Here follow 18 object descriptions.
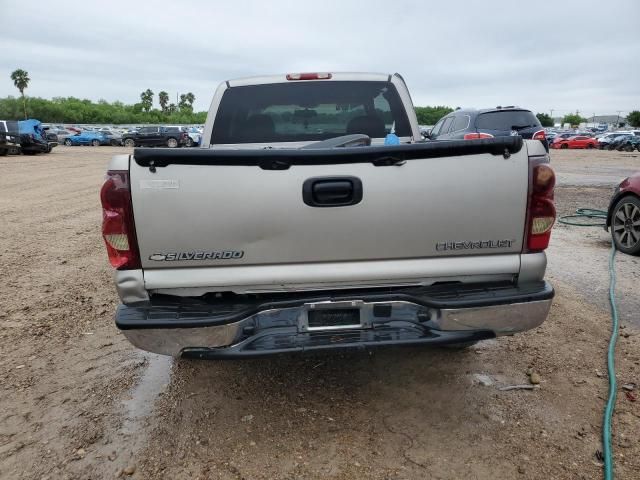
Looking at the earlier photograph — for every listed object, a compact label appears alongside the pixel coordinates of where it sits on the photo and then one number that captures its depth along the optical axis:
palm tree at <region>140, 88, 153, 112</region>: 107.00
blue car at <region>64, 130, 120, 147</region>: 44.69
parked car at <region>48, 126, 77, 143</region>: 45.19
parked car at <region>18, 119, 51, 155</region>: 25.91
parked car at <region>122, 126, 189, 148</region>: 38.22
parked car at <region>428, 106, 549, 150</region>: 10.85
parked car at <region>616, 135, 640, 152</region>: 36.19
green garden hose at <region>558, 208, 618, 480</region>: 2.45
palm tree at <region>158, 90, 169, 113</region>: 111.69
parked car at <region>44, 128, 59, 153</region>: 28.58
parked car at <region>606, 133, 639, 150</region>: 37.44
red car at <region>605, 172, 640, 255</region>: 6.08
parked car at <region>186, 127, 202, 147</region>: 39.97
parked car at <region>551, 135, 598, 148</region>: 43.31
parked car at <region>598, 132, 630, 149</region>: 40.97
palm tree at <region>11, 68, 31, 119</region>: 85.19
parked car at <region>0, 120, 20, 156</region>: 24.67
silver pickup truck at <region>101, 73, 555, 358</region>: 2.46
